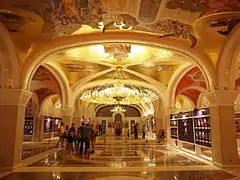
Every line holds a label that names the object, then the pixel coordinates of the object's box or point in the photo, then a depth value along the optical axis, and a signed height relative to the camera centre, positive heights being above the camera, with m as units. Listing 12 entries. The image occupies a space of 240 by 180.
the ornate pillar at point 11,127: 6.06 -0.22
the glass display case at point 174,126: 11.55 -0.37
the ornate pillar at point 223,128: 6.48 -0.26
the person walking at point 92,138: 9.42 -0.87
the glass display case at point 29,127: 16.11 -0.58
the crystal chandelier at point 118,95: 10.58 +1.17
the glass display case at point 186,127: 9.37 -0.37
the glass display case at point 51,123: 17.55 -0.36
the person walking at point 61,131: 10.73 -0.59
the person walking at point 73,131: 9.20 -0.52
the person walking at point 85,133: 8.78 -0.55
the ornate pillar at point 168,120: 12.73 -0.03
